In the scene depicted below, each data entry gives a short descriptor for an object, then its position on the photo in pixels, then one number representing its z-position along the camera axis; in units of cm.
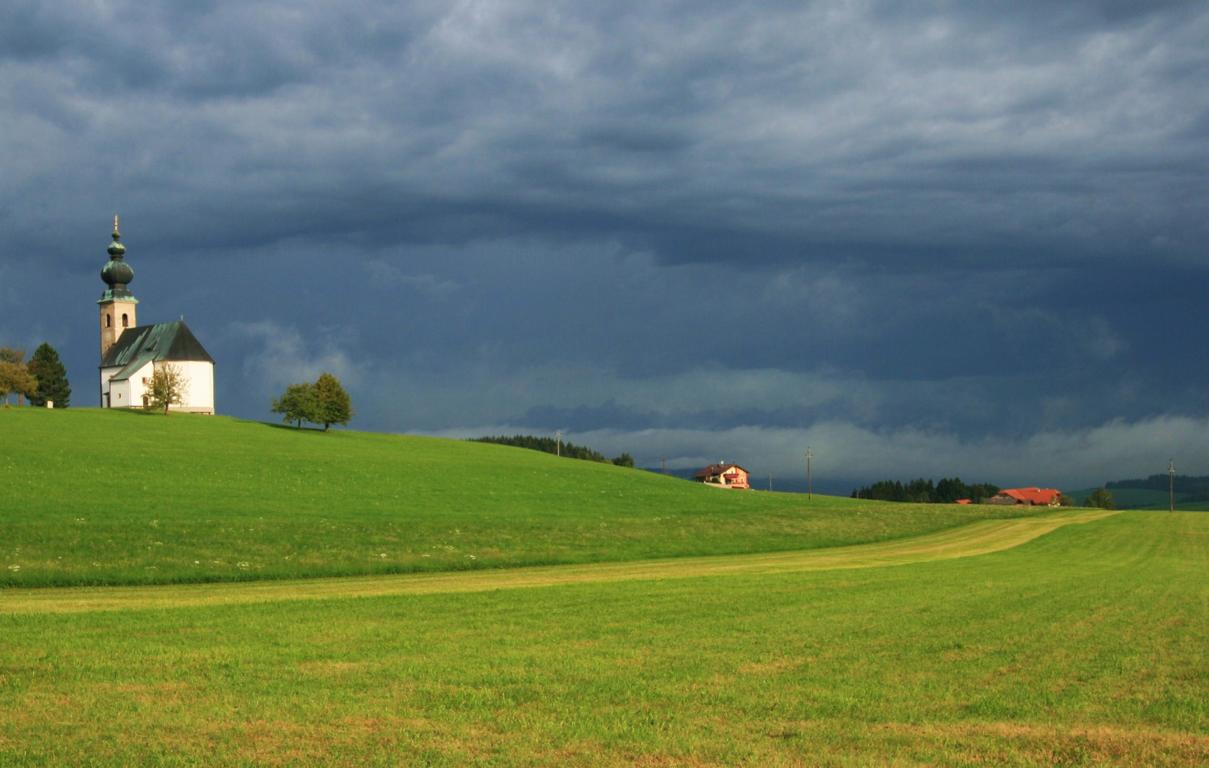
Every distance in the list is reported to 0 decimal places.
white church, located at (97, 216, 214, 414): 14750
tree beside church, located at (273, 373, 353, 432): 12638
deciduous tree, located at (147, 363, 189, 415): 13062
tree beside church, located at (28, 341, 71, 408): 16438
